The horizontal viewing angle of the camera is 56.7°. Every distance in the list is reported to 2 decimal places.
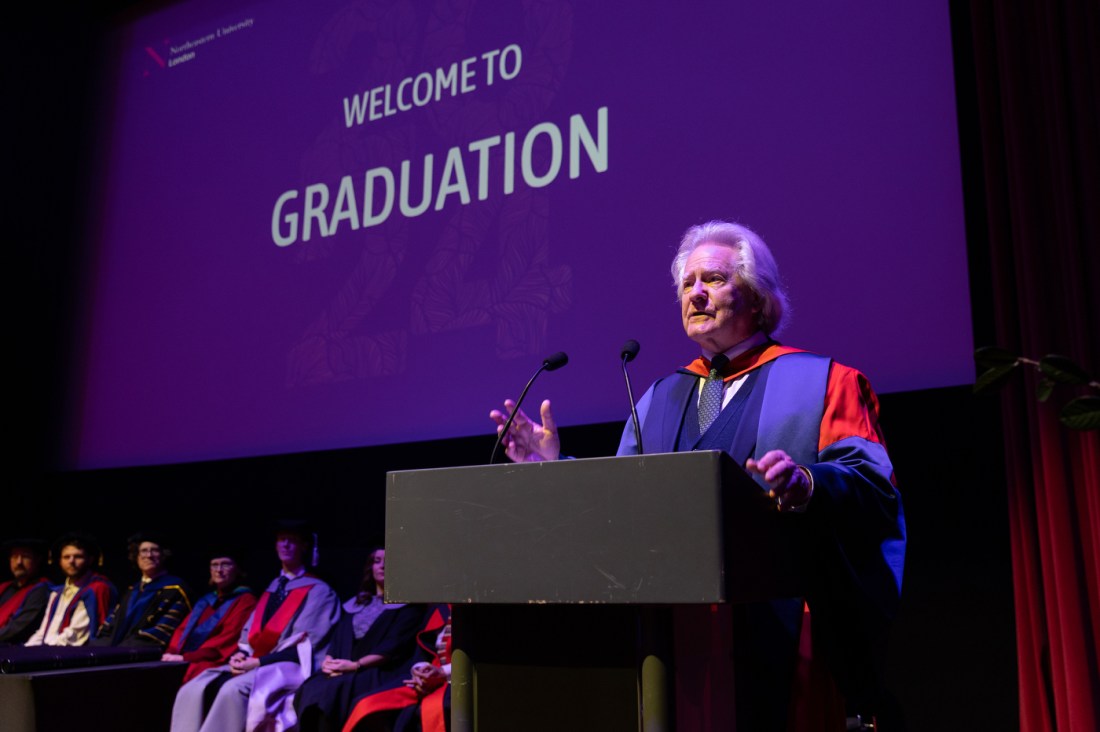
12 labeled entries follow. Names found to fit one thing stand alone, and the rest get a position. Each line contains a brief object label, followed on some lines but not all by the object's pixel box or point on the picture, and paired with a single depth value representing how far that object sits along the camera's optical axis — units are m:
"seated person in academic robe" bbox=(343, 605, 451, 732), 4.02
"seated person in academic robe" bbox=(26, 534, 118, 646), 6.16
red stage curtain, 3.25
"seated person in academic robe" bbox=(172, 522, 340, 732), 4.61
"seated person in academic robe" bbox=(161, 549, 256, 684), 5.36
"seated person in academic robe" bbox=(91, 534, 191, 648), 5.77
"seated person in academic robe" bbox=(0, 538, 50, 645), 6.41
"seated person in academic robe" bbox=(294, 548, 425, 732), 4.41
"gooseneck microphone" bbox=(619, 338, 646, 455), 2.00
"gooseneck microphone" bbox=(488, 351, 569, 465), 2.05
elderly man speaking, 1.70
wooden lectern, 1.35
